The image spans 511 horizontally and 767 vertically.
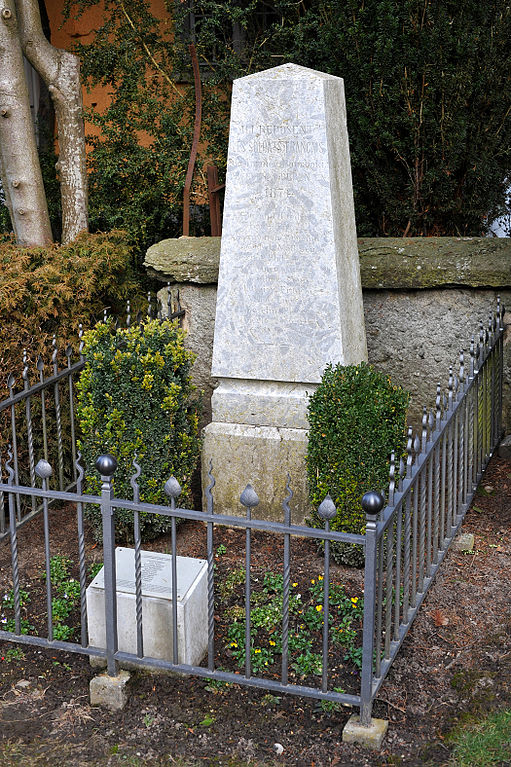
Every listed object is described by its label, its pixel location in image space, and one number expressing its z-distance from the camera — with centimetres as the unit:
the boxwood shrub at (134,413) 443
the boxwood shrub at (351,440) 413
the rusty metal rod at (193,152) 633
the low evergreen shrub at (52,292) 505
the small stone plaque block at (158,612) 337
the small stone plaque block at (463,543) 442
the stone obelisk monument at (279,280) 456
